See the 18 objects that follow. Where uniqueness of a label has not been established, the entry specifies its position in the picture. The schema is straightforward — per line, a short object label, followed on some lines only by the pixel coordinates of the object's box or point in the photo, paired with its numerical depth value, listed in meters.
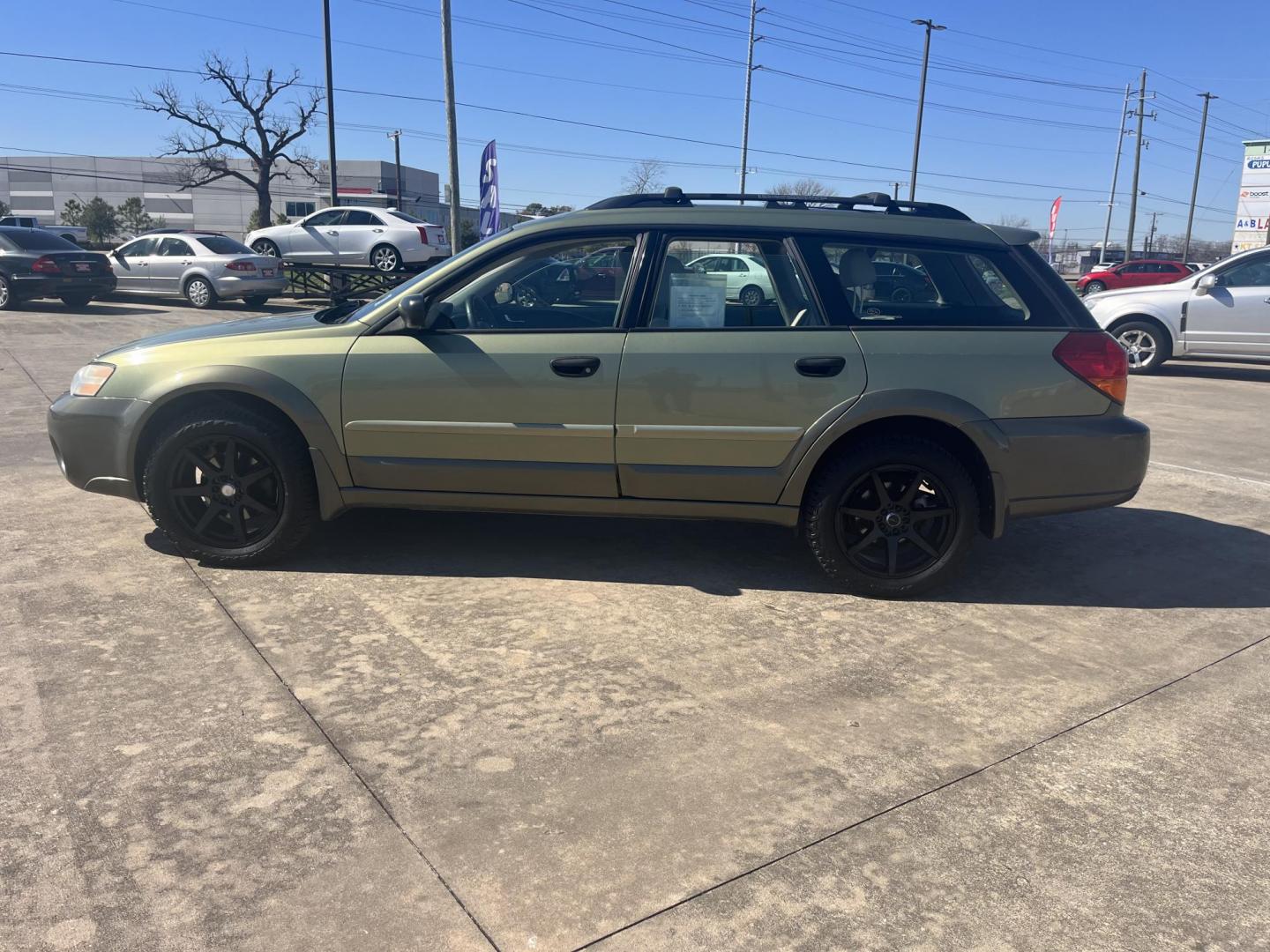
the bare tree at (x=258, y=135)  49.09
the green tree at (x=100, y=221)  66.50
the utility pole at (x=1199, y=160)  62.78
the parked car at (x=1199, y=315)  11.78
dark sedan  17.42
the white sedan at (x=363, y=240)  20.69
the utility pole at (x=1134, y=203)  52.91
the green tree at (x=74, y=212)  72.00
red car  31.62
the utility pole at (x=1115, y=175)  62.84
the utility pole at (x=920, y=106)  40.50
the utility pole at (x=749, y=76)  42.72
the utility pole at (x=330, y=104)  26.72
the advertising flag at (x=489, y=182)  16.41
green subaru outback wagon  4.25
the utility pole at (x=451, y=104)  20.73
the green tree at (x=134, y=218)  70.88
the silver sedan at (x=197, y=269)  18.67
